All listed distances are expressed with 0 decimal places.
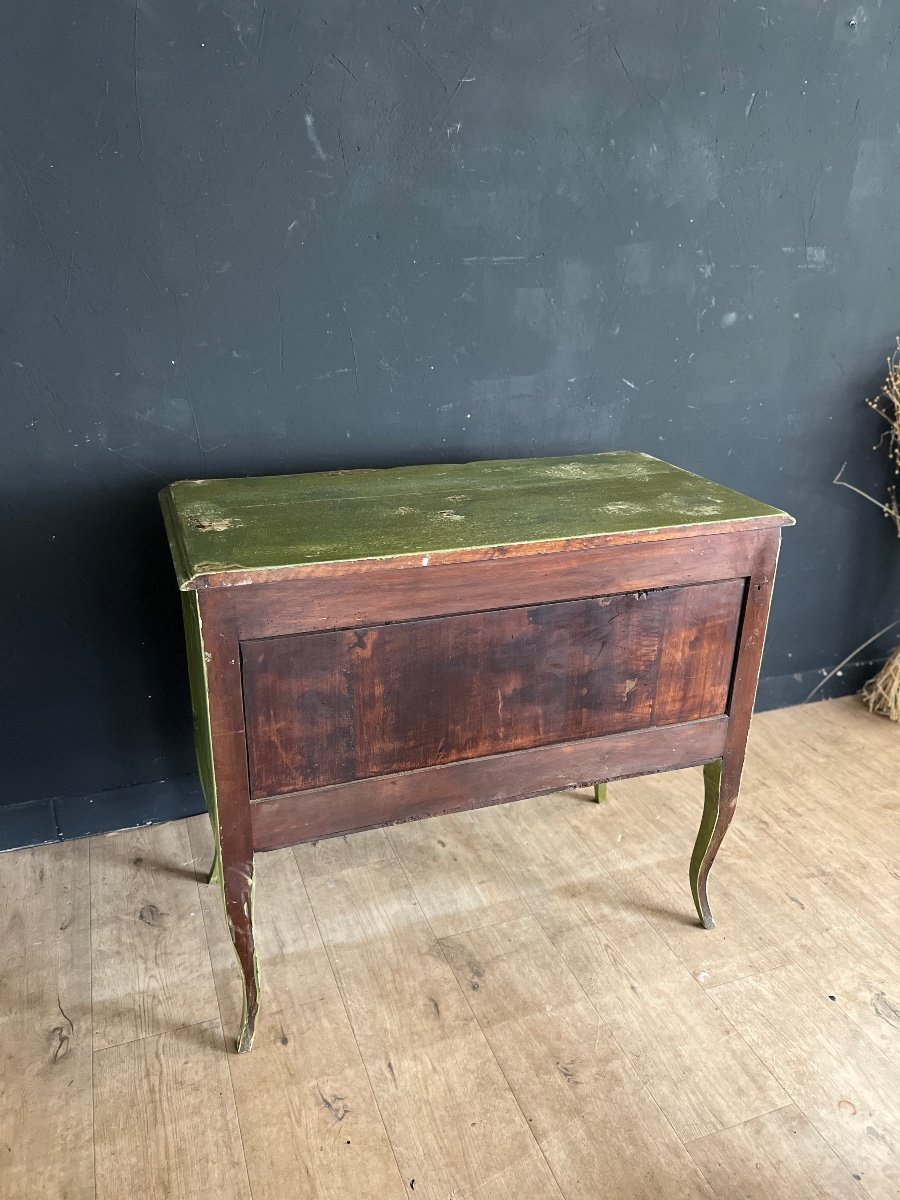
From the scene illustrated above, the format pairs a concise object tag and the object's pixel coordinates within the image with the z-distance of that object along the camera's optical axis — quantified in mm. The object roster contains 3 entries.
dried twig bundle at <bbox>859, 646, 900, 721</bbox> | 2635
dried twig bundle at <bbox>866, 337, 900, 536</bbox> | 2398
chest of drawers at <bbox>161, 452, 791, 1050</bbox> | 1341
